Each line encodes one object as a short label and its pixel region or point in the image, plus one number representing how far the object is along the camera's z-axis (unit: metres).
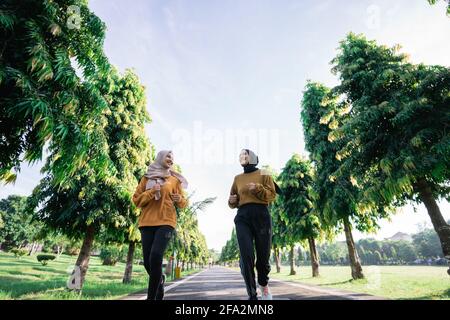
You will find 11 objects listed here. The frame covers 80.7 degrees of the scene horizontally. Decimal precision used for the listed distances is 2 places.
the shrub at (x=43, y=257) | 32.55
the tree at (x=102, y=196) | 9.98
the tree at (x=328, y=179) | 14.48
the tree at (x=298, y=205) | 20.09
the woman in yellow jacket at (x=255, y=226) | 3.98
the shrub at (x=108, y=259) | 53.21
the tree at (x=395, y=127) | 8.55
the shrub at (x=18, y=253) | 46.76
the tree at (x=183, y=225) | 18.19
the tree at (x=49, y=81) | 5.06
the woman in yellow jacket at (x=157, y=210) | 3.72
